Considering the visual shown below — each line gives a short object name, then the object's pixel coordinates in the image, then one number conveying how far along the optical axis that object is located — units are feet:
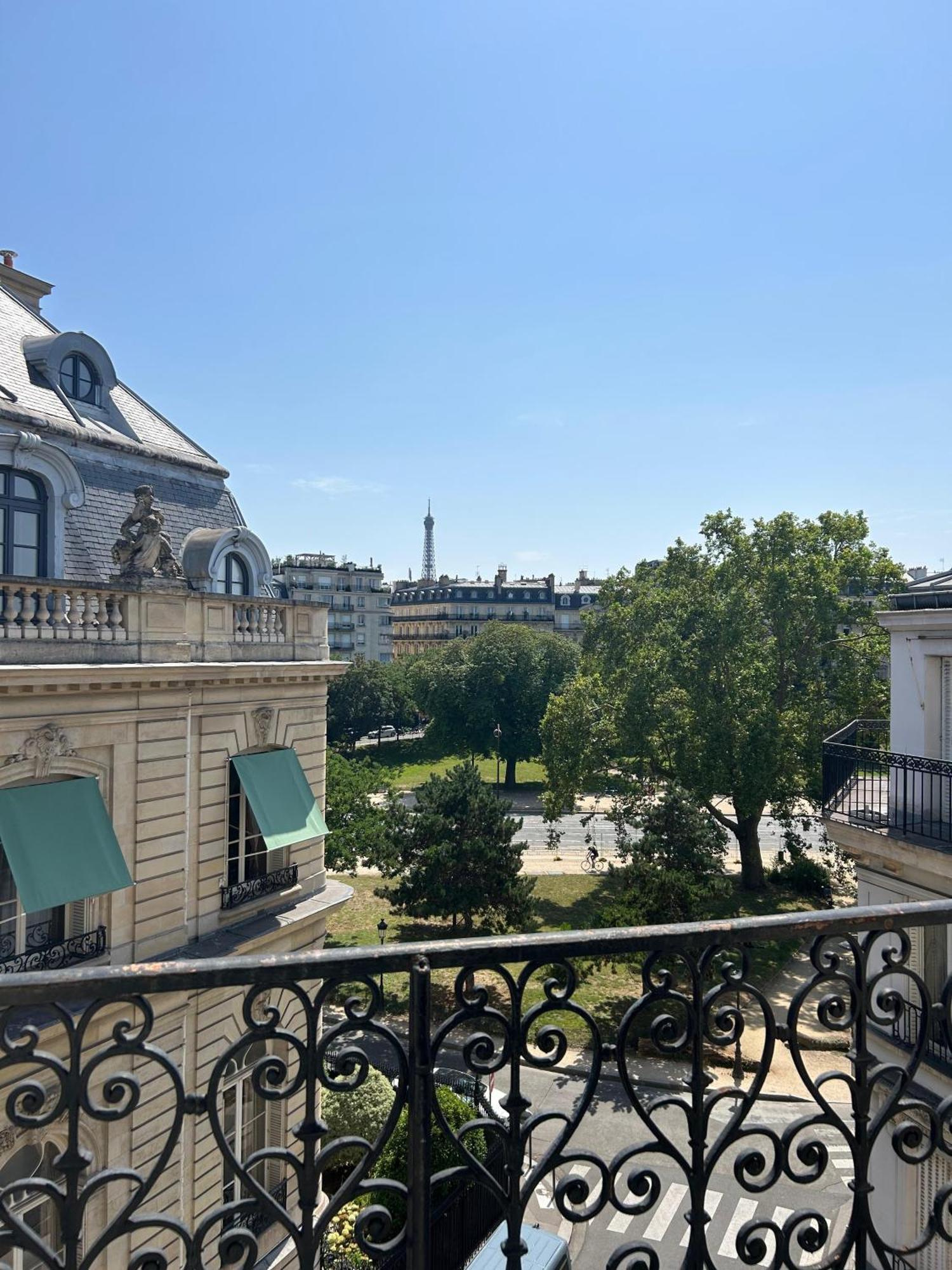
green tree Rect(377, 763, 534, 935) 97.91
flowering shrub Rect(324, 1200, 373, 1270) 49.47
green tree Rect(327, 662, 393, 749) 255.91
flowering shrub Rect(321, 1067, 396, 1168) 63.77
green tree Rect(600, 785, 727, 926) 87.76
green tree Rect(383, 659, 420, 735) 272.31
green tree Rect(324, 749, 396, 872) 101.65
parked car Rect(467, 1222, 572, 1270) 44.65
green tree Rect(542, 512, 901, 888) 111.14
